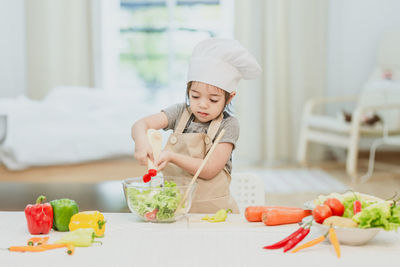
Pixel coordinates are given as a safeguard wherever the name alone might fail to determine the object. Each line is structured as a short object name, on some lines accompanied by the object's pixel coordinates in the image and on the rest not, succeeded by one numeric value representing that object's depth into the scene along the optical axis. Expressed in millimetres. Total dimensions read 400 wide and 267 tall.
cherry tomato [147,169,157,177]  2829
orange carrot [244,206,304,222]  2846
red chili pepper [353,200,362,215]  2644
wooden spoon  2822
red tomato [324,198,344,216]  2668
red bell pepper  2700
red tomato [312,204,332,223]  2646
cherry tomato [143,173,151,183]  2830
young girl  3122
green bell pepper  2753
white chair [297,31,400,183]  7585
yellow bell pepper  2685
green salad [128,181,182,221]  2797
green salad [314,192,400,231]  2571
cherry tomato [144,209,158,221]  2826
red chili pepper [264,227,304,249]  2584
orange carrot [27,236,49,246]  2588
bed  4408
